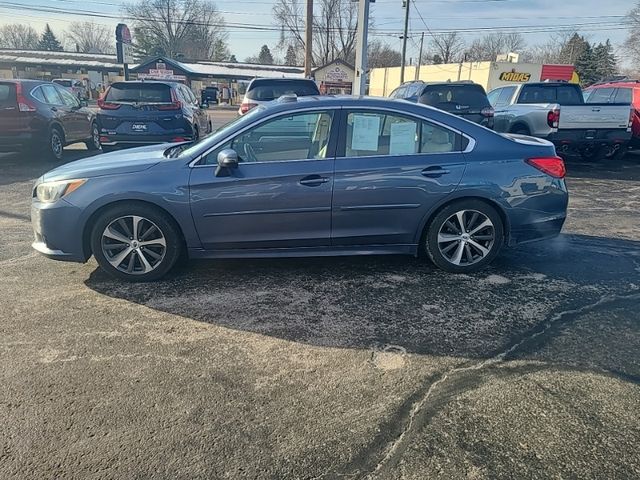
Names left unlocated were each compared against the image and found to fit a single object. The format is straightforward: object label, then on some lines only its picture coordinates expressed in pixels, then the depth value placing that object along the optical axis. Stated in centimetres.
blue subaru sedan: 427
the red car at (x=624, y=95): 1268
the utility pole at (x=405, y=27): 3962
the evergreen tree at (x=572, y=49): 7128
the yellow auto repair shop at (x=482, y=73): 4247
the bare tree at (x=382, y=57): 9069
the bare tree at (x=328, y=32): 6500
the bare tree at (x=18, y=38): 9019
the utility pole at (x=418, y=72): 5859
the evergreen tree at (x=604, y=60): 6210
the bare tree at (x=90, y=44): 9688
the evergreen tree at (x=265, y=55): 10101
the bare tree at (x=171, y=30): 7762
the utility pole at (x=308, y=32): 2797
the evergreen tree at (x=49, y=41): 9819
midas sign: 4419
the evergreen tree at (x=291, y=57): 7227
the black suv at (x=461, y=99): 1123
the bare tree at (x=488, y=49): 8875
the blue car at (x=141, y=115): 1013
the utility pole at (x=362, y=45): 1165
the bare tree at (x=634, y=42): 5578
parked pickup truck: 1068
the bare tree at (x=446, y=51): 7875
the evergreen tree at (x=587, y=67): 5987
